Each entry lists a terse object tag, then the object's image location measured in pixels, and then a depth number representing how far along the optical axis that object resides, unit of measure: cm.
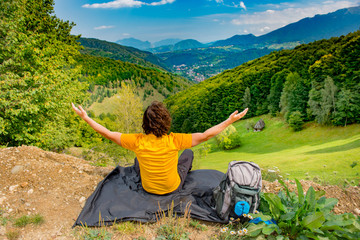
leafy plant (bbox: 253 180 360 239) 300
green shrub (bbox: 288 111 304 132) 3954
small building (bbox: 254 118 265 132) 4941
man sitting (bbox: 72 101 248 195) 384
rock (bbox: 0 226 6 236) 365
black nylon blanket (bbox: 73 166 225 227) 403
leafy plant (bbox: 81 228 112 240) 356
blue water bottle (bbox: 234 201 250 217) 360
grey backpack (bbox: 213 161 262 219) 365
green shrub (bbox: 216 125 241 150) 4202
